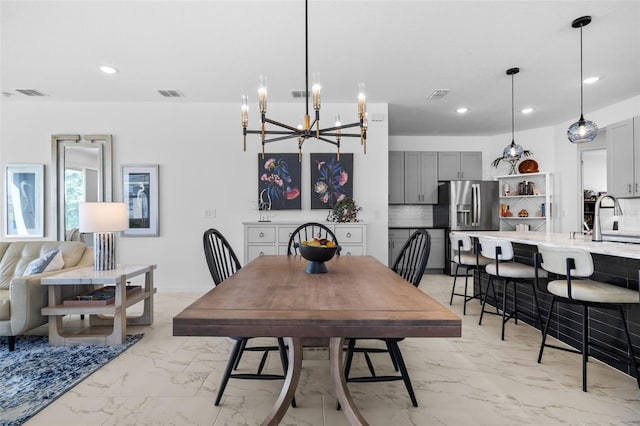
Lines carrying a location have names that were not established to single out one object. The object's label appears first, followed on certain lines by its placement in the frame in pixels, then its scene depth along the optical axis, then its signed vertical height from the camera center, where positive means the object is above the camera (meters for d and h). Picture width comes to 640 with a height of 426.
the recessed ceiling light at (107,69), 3.63 +1.56
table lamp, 3.00 -0.12
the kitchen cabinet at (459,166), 6.72 +0.91
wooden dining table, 1.15 -0.37
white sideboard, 4.45 -0.31
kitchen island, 2.27 -0.72
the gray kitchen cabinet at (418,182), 6.67 +0.59
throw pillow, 2.94 -0.44
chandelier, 1.94 +0.62
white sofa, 2.61 -0.65
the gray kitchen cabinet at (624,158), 4.27 +0.70
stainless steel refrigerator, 6.21 +0.11
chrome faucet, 2.91 -0.12
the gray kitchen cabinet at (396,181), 6.66 +0.61
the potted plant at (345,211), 4.57 +0.02
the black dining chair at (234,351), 1.90 -0.81
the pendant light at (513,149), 3.70 +0.76
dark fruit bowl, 2.07 -0.27
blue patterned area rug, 1.92 -1.08
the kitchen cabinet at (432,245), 6.42 -0.63
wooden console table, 2.73 -0.77
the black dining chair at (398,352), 1.90 -0.84
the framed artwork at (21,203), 4.71 +0.15
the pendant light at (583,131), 3.15 +0.75
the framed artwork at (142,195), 4.78 +0.26
